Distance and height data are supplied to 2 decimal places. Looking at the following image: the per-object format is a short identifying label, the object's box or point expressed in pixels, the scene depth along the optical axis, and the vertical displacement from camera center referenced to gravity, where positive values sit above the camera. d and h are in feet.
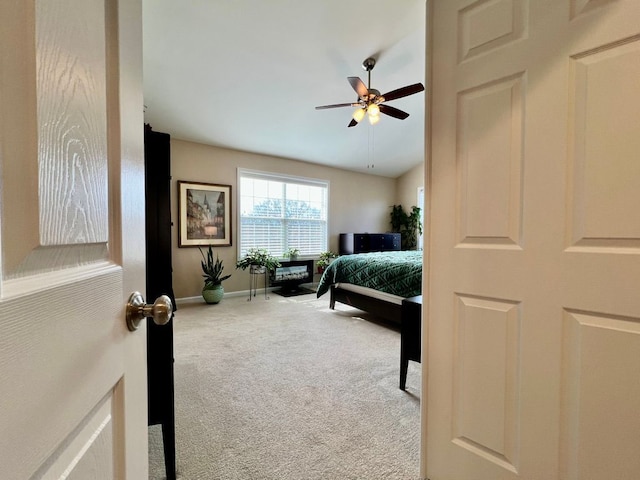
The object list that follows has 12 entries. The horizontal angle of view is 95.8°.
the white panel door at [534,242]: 2.84 -0.08
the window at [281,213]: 16.93 +1.34
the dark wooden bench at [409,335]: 6.63 -2.35
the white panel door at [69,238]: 1.02 -0.02
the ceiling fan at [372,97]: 9.20 +4.61
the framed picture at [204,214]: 14.70 +1.05
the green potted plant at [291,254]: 18.30 -1.28
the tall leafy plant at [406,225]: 22.56 +0.74
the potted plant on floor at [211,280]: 14.60 -2.39
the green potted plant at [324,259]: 18.72 -1.70
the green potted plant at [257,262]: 15.84 -1.55
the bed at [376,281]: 9.98 -1.82
